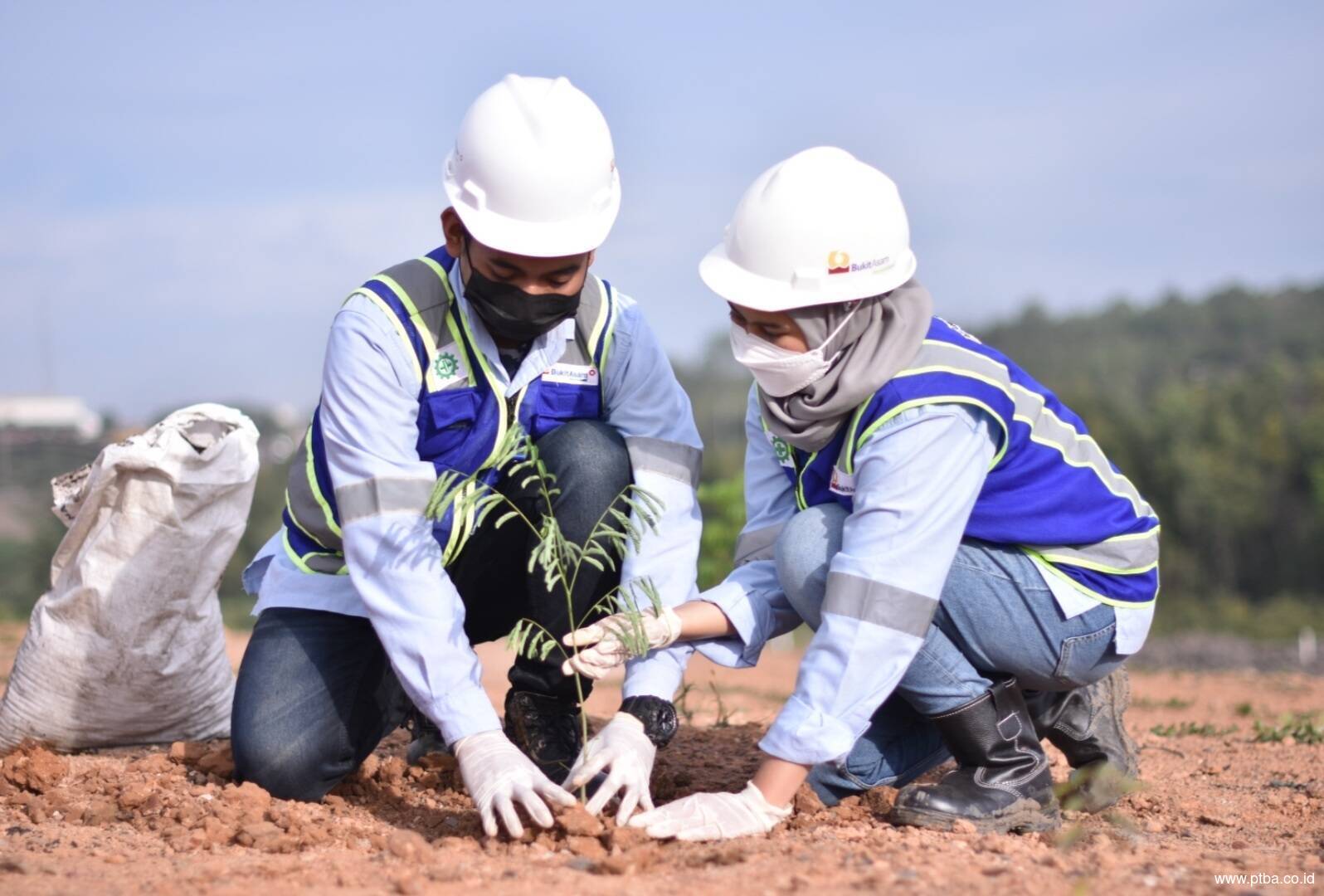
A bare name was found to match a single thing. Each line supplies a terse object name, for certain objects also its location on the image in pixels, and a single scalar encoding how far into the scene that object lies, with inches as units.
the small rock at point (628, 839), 108.4
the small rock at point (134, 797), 132.6
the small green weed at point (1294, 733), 187.2
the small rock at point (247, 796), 129.0
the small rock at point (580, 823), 109.2
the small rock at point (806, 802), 127.0
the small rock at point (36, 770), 140.8
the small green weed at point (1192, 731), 195.3
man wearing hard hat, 121.6
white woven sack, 156.5
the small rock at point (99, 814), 130.5
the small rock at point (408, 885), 95.9
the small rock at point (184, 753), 151.5
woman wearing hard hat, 111.7
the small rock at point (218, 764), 145.3
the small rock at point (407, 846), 108.0
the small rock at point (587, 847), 107.3
